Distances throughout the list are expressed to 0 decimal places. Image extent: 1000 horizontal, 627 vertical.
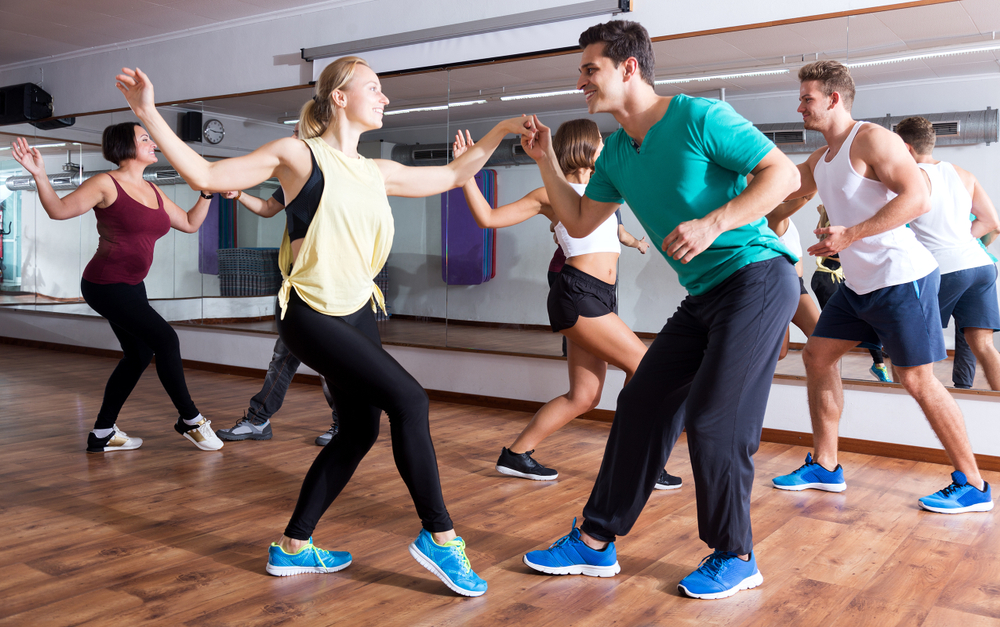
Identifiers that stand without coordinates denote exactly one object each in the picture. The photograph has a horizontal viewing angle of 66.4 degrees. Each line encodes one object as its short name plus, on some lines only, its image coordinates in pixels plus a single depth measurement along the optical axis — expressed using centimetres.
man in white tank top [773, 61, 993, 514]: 272
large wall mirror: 356
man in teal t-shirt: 185
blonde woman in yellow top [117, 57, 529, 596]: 193
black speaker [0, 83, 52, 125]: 730
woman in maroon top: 346
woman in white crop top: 291
